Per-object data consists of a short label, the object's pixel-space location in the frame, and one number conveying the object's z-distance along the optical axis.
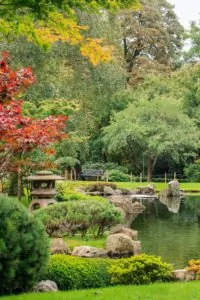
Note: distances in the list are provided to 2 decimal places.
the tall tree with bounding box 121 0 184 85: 52.88
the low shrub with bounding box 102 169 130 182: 42.53
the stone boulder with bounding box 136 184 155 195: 34.97
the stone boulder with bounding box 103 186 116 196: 32.49
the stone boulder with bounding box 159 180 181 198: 34.22
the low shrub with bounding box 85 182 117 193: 33.03
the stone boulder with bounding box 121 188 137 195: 33.89
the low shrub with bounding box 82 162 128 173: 44.88
